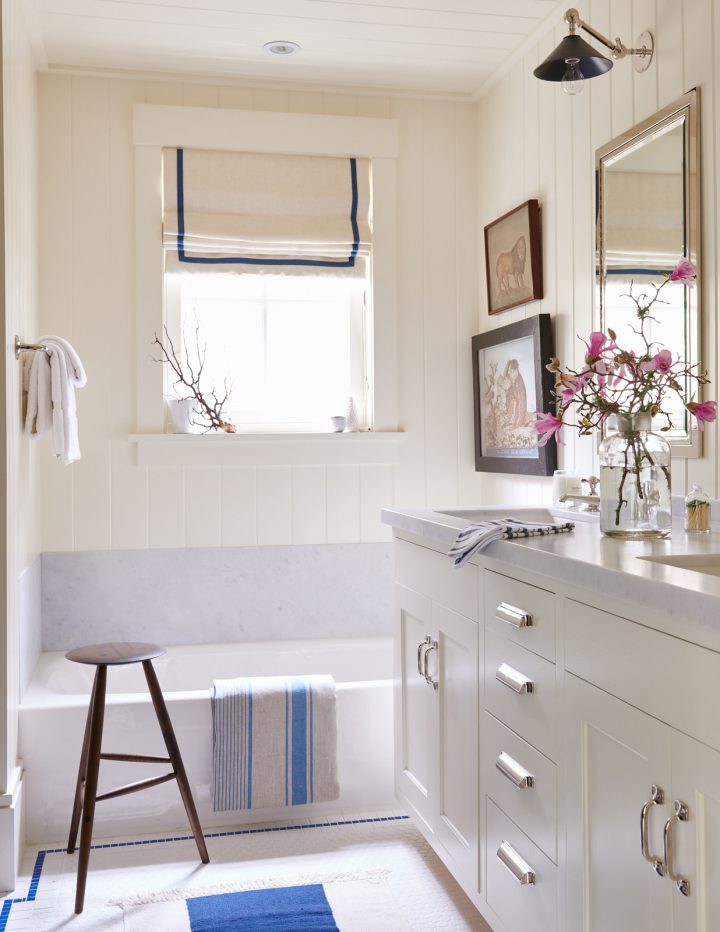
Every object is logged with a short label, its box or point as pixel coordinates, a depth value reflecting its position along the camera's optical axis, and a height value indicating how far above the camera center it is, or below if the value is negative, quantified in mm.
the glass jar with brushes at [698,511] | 1913 -121
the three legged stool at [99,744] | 2342 -774
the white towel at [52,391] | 2746 +200
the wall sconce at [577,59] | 2182 +950
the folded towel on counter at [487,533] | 1784 -155
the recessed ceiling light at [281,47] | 3047 +1376
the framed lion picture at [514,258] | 2979 +678
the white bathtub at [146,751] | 2643 -890
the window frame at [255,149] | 3271 +1025
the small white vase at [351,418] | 3430 +141
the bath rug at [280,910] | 2160 -1112
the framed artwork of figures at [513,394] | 2910 +208
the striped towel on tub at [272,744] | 2676 -856
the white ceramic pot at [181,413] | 3271 +156
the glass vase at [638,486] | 1832 -65
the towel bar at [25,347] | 2613 +326
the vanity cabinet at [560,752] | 1181 -498
